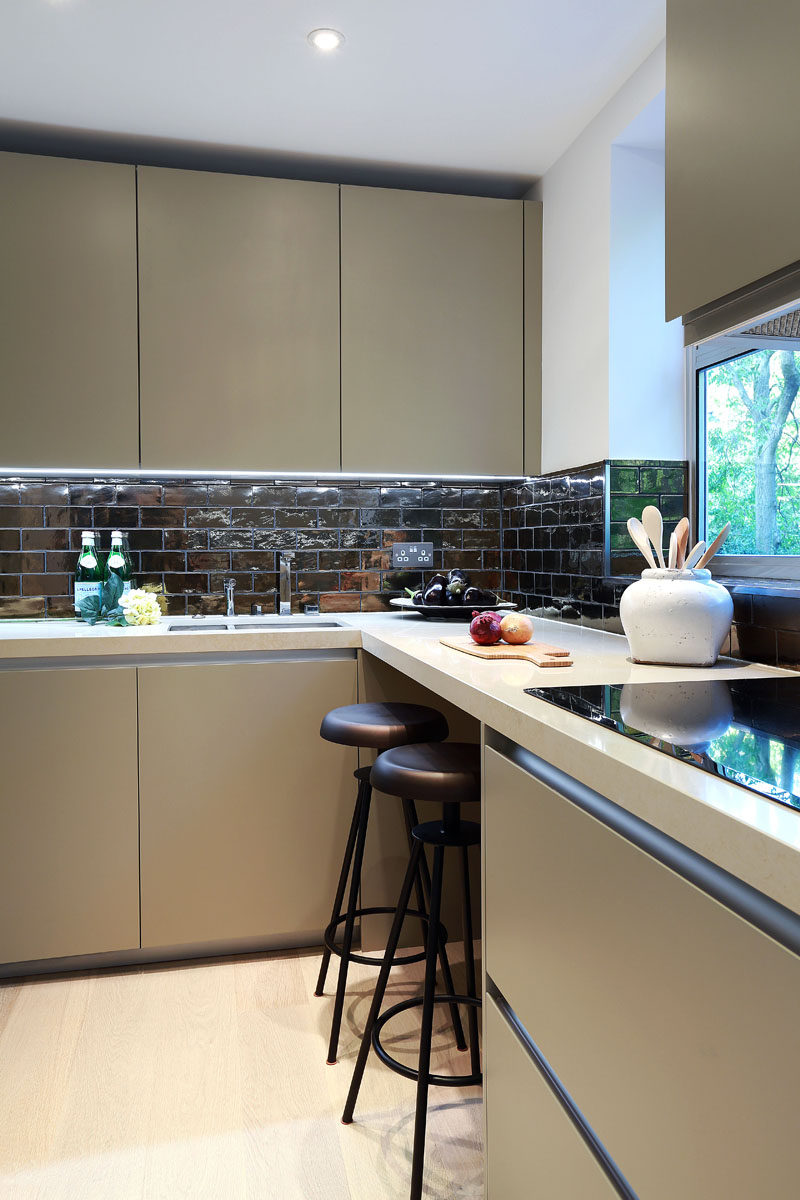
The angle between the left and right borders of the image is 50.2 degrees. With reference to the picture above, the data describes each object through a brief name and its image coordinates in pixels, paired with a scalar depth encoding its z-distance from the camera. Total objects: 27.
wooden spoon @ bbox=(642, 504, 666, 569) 1.88
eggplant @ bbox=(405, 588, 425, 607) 2.80
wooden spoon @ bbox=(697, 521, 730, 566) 1.74
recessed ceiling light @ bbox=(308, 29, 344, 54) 2.09
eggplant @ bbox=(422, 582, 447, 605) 2.73
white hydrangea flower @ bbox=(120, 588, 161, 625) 2.65
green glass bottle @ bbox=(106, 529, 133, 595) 2.84
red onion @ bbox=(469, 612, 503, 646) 1.89
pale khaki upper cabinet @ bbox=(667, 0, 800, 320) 1.08
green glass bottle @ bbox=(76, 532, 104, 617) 2.77
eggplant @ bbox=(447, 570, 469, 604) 2.73
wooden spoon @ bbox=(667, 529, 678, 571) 1.78
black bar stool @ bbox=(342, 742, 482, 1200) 1.53
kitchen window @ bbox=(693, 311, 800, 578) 1.98
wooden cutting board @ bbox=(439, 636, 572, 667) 1.63
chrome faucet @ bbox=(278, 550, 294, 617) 3.00
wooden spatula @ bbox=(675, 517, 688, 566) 1.77
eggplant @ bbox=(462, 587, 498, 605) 2.71
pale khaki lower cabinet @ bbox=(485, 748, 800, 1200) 0.67
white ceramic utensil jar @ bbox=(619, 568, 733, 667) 1.64
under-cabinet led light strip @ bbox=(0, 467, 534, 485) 2.69
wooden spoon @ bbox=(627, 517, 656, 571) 1.81
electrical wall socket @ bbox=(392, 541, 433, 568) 3.19
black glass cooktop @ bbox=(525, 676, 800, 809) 0.85
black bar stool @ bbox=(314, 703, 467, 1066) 1.92
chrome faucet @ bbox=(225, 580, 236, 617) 2.98
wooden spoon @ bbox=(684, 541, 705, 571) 1.76
